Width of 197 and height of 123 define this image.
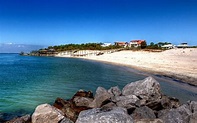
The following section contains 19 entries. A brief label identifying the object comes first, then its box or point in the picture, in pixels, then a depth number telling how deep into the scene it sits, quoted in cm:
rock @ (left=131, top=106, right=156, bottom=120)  716
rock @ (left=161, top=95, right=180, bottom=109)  924
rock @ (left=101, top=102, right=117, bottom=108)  870
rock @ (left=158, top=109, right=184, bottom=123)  670
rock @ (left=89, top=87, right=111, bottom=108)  942
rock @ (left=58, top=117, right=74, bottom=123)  627
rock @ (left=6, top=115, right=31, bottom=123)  721
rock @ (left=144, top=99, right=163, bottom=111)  874
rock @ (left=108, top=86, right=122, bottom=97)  1051
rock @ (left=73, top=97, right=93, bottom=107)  962
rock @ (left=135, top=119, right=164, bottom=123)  596
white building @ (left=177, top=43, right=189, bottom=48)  8493
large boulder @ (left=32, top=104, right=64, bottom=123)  656
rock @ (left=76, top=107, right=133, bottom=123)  490
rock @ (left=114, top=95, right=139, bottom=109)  834
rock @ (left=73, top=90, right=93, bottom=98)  1072
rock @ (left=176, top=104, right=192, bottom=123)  718
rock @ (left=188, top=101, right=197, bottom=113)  804
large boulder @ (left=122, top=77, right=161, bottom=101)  926
